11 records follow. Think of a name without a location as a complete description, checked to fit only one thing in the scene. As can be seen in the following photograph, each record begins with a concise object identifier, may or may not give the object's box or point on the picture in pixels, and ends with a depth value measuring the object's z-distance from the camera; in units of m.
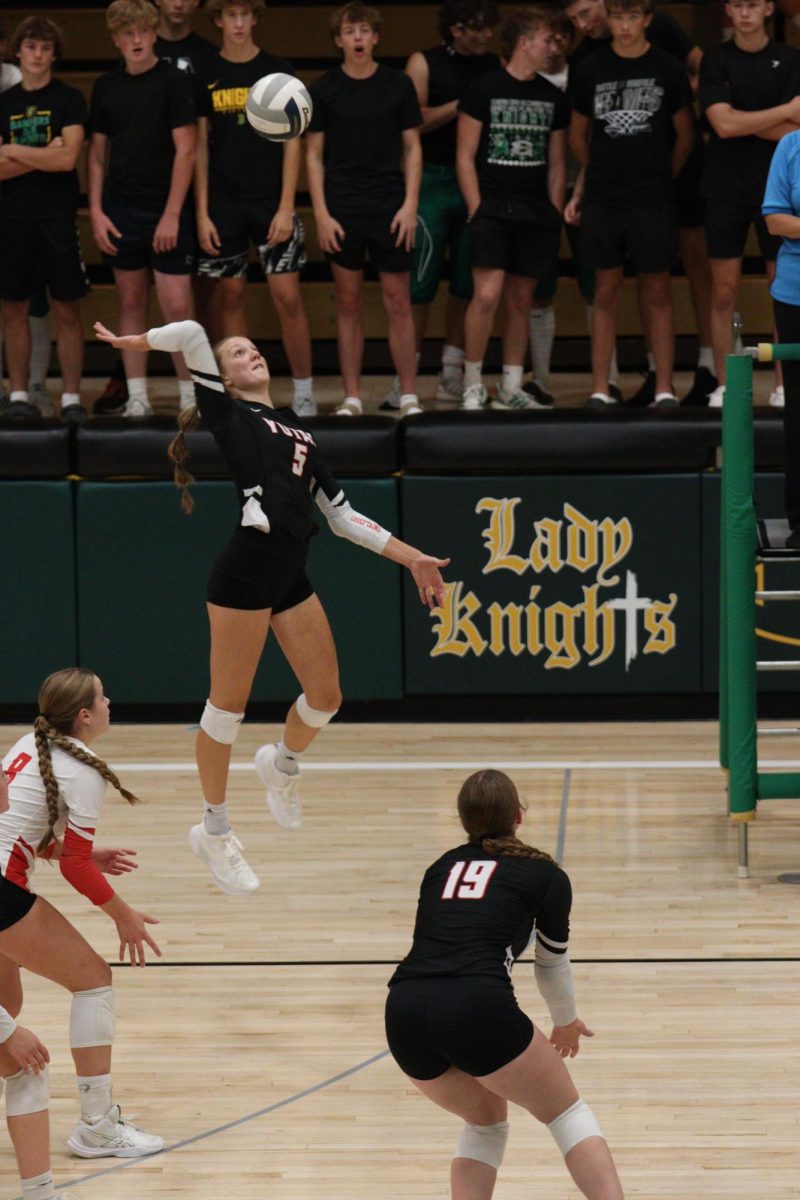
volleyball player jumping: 12.09
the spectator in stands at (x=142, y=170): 18.84
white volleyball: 14.51
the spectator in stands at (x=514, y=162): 19.11
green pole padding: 13.44
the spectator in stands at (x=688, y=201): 19.56
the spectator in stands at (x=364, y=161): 19.00
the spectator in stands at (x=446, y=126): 20.03
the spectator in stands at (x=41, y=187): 18.98
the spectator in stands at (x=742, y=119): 18.16
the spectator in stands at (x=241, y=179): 18.97
